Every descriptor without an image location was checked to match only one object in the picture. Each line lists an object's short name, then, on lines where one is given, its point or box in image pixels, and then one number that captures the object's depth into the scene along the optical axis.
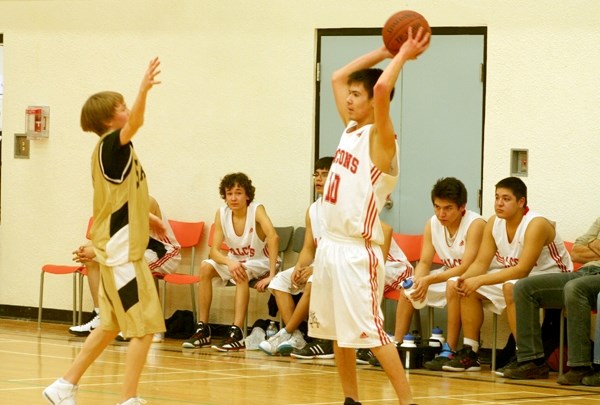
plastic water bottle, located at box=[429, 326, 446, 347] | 13.32
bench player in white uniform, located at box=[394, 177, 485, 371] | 13.10
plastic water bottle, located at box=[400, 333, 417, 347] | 13.01
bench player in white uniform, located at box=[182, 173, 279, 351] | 14.64
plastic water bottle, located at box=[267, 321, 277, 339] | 14.72
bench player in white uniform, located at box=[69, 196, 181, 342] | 15.37
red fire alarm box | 17.45
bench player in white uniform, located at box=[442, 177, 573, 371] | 12.50
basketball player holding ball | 8.17
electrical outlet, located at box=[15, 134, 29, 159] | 17.64
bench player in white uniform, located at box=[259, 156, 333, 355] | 13.90
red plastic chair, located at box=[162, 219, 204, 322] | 16.02
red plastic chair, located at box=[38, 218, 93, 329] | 15.99
